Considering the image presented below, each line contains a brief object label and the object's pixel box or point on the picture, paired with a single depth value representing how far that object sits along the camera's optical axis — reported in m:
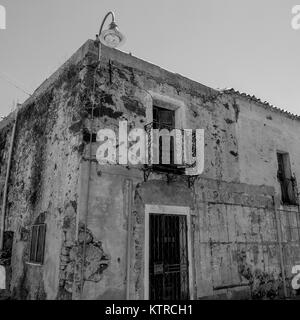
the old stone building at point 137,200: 5.93
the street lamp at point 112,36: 6.50
